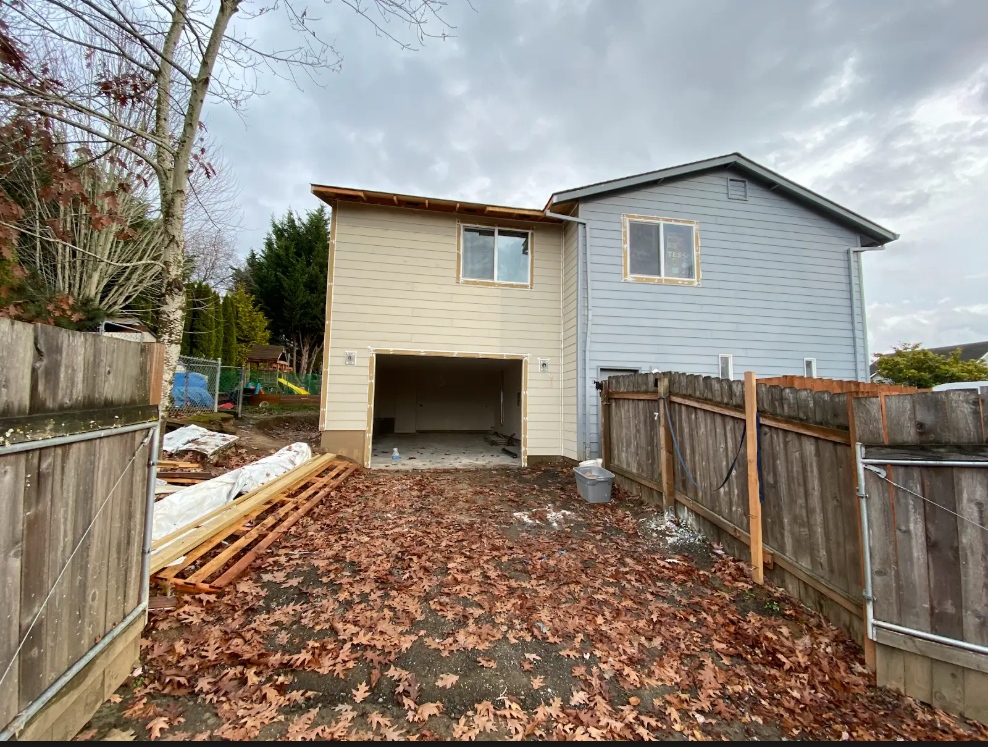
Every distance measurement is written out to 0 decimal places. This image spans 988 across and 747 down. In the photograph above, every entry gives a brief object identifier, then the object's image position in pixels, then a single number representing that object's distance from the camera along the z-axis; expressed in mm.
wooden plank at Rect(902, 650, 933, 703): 2428
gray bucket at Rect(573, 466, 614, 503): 6284
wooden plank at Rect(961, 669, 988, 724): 2242
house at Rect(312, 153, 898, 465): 8547
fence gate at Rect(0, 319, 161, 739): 1573
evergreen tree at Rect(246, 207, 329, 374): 24797
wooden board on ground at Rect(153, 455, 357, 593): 3312
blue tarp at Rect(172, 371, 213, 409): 11227
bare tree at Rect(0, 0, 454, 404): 4297
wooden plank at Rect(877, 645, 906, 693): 2510
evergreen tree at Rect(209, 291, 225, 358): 16852
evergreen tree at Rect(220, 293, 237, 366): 17953
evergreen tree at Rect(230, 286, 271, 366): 22672
